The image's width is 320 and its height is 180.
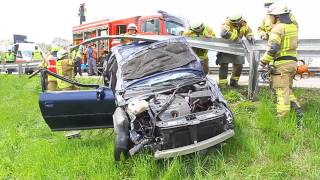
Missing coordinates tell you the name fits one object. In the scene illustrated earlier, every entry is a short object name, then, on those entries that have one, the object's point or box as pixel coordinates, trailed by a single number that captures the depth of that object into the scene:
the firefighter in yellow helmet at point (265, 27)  4.96
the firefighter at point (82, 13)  14.72
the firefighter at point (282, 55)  4.07
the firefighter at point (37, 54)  16.06
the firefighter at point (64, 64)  6.32
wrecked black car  3.21
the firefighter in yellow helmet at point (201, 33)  5.73
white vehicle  18.78
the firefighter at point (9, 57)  18.81
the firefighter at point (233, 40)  5.26
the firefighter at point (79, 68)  12.14
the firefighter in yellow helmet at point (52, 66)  6.40
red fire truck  10.08
